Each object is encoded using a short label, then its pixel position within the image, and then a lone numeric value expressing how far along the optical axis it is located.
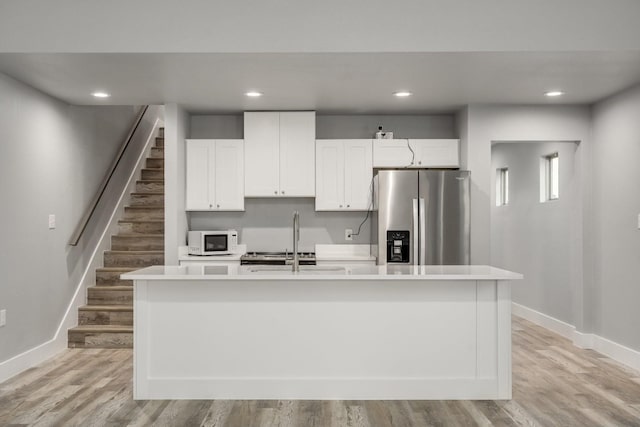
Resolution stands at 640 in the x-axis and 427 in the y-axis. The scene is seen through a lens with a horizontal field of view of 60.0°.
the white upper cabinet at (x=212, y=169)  5.64
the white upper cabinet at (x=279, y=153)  5.65
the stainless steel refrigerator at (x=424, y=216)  5.27
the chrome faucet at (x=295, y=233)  3.74
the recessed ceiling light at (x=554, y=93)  4.82
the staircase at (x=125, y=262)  5.29
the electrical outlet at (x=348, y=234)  6.04
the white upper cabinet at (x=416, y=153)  5.66
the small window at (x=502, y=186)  7.50
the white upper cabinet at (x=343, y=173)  5.68
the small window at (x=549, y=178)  6.35
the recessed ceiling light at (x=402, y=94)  4.94
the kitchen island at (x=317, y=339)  3.68
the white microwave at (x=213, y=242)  5.55
